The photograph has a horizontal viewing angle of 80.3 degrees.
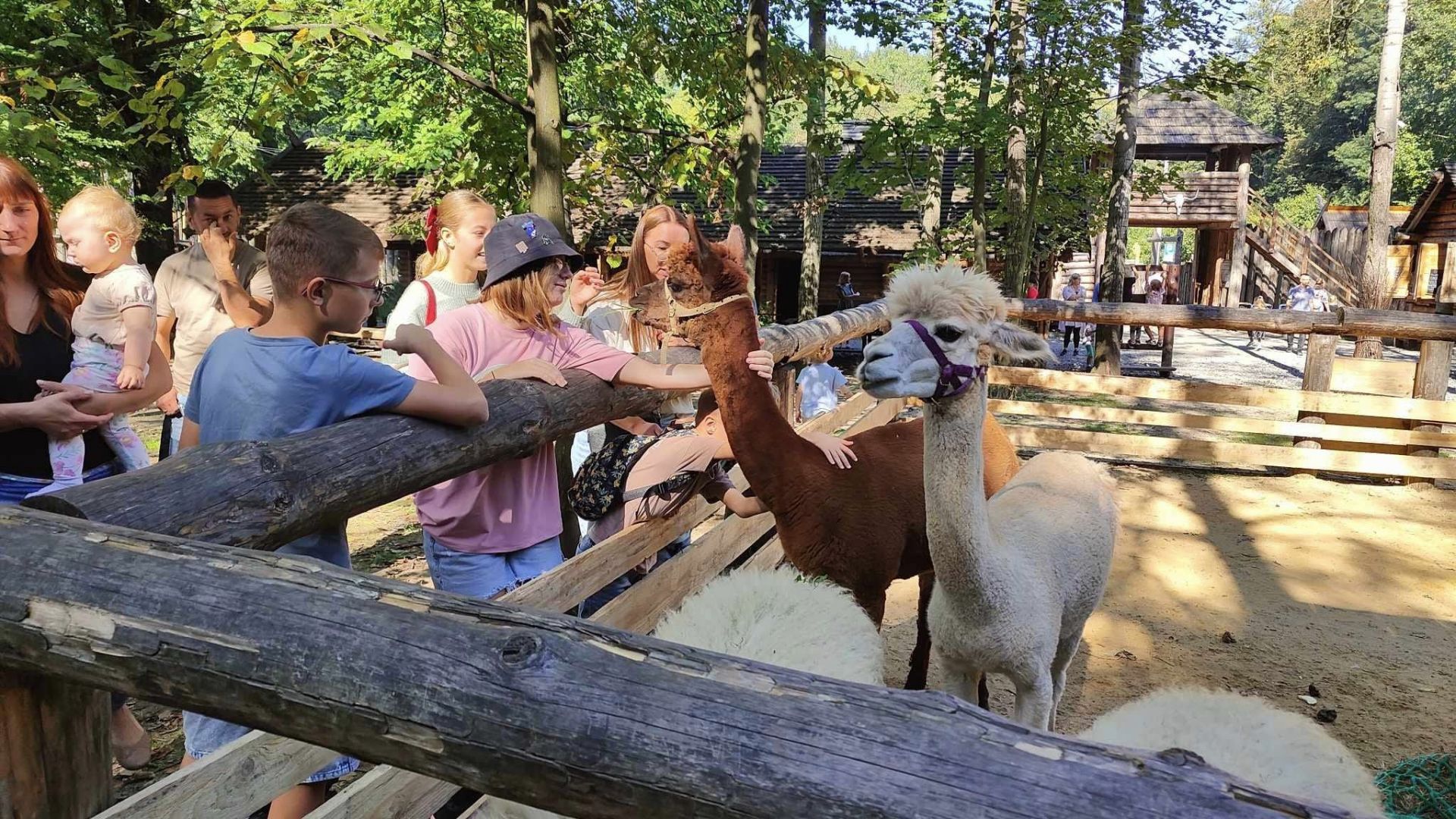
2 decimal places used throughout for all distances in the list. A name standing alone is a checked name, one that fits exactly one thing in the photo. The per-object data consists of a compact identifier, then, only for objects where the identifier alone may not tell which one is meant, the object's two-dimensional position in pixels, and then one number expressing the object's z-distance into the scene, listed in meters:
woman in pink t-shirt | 2.73
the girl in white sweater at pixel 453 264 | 3.34
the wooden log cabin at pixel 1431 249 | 22.28
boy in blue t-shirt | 2.02
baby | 2.95
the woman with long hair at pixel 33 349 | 2.62
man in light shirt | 4.16
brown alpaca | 3.03
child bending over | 3.05
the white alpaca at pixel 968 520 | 2.47
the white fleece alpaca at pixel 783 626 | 1.95
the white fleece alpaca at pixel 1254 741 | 1.74
